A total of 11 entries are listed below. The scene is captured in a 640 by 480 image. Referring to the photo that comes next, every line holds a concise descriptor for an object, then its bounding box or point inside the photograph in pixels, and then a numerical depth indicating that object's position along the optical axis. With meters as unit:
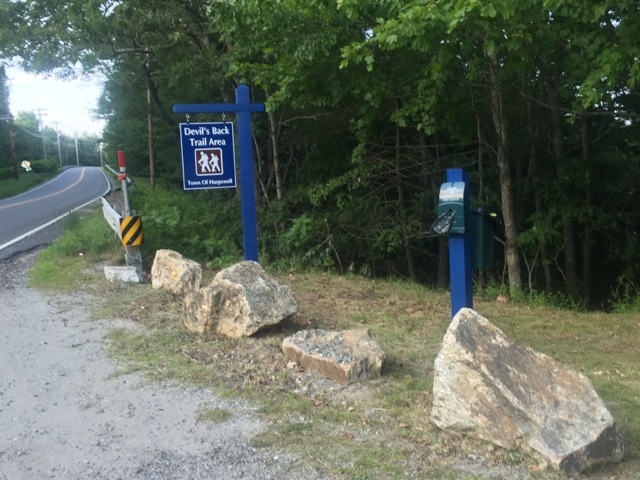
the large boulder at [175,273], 8.08
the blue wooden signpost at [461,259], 5.85
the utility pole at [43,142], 88.91
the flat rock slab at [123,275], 9.05
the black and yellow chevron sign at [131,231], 9.63
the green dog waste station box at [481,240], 6.08
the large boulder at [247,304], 5.89
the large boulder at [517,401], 3.48
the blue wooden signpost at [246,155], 7.52
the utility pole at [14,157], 50.72
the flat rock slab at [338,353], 4.82
